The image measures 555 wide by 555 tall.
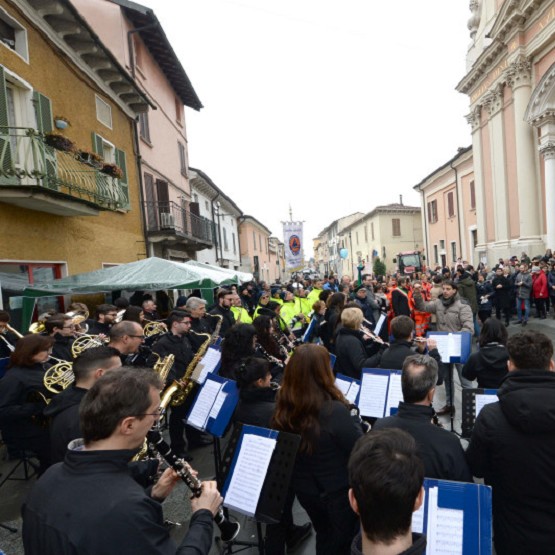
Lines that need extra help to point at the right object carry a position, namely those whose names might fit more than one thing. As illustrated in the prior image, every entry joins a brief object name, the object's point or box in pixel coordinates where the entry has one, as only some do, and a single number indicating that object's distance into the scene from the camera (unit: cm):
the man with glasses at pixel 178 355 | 555
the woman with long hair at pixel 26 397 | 397
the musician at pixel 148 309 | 911
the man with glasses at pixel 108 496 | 159
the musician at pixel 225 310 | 821
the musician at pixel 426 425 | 236
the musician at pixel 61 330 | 555
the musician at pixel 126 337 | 459
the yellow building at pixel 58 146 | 815
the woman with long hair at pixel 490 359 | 448
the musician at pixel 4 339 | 559
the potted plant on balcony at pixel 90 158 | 1007
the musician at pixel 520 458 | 228
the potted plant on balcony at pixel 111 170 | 1115
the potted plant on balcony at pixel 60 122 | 993
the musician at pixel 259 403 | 322
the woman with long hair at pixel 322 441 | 279
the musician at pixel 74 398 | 292
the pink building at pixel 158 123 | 1500
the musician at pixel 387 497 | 148
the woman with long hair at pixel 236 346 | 452
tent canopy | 888
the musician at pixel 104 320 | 677
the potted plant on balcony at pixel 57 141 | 864
